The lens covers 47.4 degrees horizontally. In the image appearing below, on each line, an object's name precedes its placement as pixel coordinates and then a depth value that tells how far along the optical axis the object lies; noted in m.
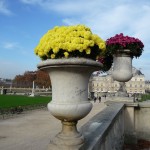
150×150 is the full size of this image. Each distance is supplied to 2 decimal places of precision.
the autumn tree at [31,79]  60.96
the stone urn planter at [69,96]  1.74
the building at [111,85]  69.27
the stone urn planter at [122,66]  4.29
